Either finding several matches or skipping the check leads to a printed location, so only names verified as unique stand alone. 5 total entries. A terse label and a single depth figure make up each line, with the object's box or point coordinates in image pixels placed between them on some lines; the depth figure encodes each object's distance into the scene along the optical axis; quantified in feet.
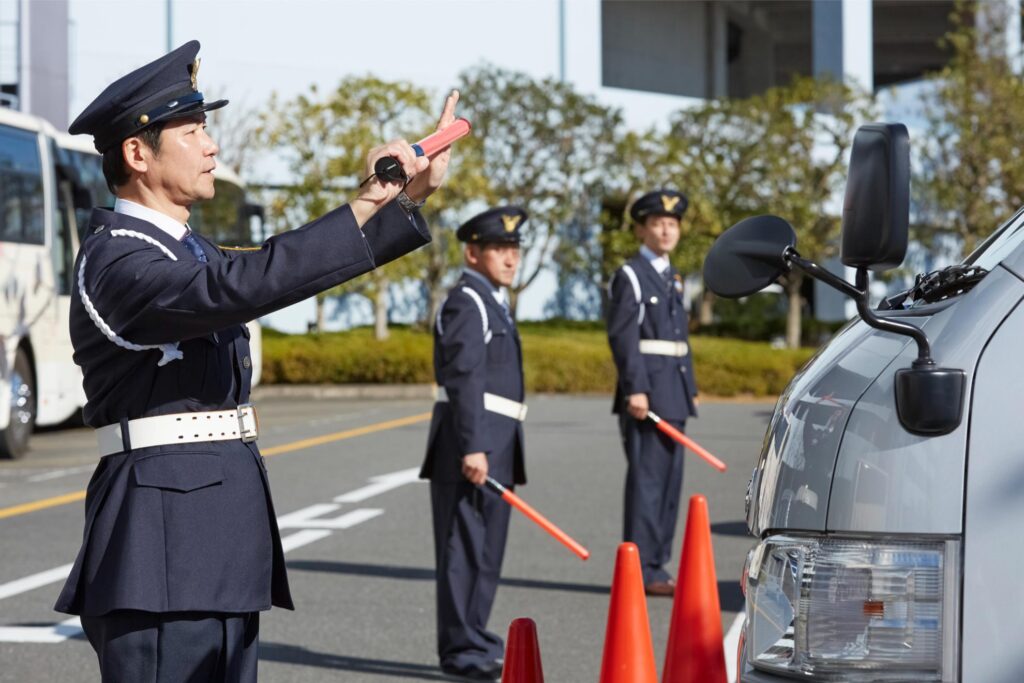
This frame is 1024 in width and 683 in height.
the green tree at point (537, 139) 111.45
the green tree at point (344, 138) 96.43
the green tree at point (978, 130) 95.04
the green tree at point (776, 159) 111.34
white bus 49.73
